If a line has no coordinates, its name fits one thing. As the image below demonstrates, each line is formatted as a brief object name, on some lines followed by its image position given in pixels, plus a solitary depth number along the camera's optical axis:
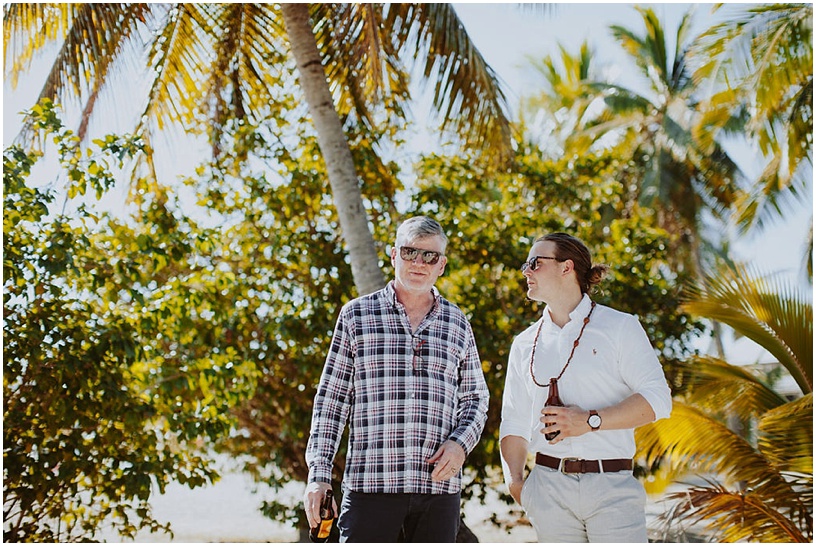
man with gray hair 3.20
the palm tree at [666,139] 19.94
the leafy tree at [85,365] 5.80
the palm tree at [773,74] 10.27
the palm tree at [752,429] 5.44
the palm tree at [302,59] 6.97
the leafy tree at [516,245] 8.82
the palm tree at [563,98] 22.17
